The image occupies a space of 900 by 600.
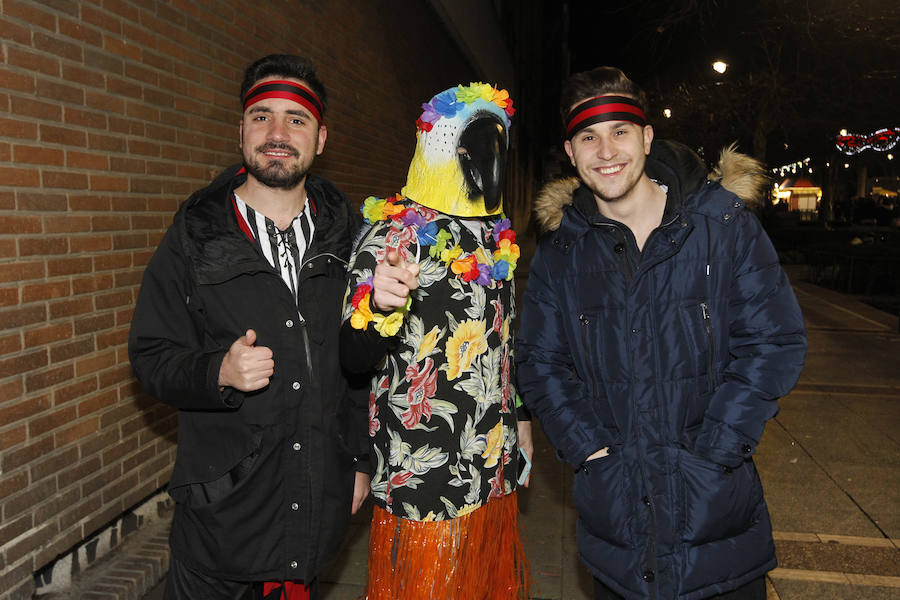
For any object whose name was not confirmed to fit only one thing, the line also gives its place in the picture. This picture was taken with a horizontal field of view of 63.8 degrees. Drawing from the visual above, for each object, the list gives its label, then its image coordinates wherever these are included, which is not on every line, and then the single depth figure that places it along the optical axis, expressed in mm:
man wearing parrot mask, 2508
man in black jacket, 2352
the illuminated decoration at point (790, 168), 73162
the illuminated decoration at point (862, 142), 26503
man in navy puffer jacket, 2301
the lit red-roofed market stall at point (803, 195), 55844
